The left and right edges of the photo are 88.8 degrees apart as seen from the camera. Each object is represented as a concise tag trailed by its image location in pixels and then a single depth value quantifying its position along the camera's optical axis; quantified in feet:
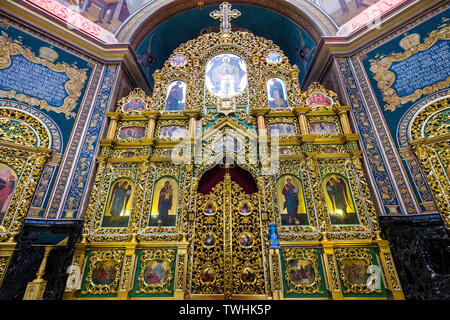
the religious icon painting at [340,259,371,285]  18.40
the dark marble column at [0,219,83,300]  16.56
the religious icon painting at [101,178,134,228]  21.01
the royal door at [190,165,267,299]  18.91
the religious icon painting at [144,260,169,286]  19.02
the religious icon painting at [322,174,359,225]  20.59
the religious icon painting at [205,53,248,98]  28.25
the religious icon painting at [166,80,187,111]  27.48
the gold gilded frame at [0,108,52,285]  17.80
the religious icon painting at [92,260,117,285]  18.88
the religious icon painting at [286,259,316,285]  18.74
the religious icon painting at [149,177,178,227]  21.12
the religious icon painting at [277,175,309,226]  20.81
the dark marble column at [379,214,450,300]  16.01
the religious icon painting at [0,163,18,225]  18.58
